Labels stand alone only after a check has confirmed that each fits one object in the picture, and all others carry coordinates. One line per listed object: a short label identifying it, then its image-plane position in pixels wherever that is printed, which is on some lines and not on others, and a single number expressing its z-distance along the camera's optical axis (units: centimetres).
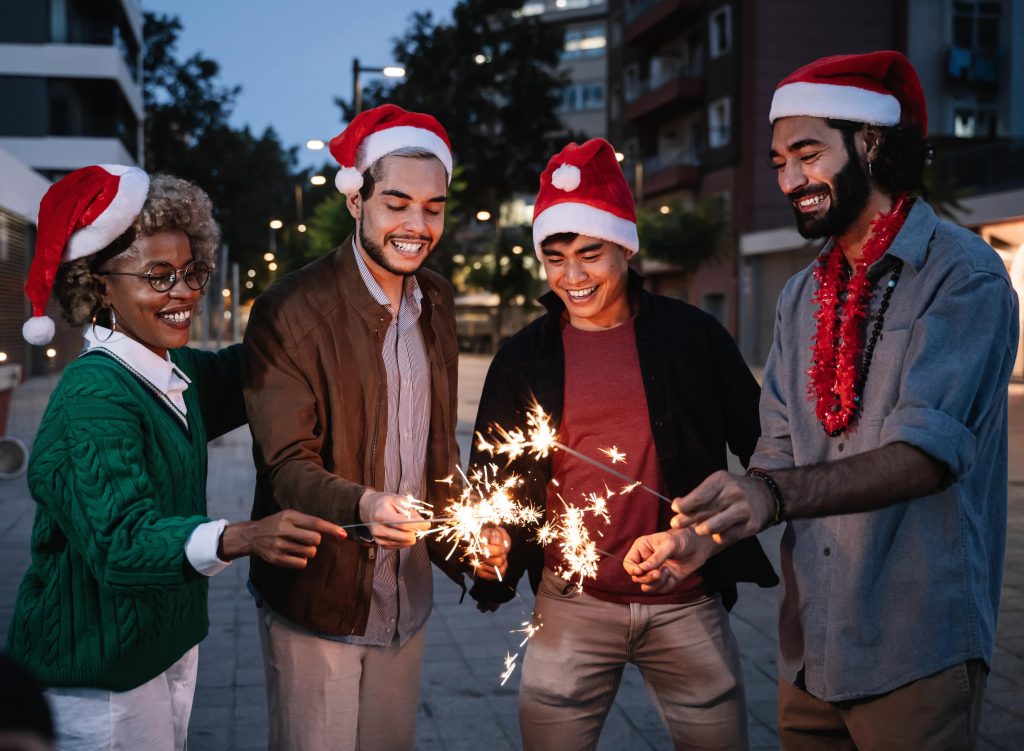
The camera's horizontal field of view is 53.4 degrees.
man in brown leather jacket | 315
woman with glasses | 250
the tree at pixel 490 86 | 5925
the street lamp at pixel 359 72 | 2052
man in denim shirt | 240
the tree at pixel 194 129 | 6512
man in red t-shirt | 336
